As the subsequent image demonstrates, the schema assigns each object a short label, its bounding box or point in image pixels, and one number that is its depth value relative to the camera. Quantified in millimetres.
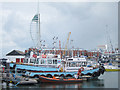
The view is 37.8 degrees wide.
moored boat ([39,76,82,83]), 32281
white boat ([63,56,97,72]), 39191
